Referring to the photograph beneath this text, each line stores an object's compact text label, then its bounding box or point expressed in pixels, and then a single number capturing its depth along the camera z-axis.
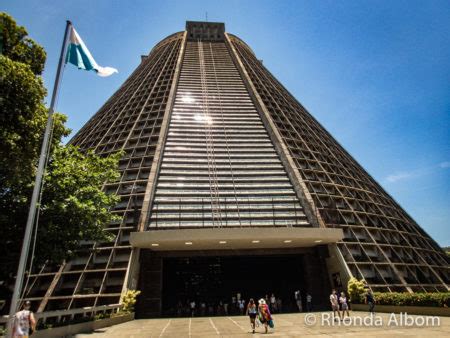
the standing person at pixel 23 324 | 8.74
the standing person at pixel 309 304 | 21.28
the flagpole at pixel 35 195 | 8.09
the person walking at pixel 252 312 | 13.94
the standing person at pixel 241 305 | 23.11
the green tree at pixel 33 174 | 10.51
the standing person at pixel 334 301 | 16.86
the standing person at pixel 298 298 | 22.02
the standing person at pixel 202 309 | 24.08
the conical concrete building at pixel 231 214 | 21.56
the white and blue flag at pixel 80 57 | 11.18
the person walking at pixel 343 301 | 16.83
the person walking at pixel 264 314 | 13.51
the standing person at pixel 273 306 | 22.63
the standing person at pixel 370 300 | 17.55
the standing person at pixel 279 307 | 23.68
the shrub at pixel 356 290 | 20.30
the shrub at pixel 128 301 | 18.75
